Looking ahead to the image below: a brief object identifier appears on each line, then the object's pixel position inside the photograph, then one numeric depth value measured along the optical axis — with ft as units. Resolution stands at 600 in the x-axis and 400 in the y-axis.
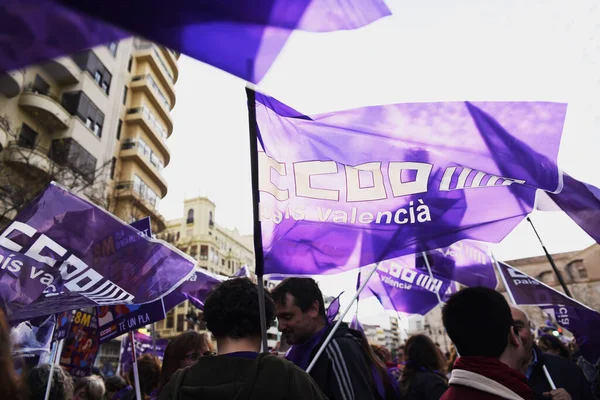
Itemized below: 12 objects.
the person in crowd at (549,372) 10.00
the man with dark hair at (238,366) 5.17
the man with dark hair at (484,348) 5.70
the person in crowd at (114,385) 18.59
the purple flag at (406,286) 20.86
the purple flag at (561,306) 16.05
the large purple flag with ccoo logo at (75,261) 9.92
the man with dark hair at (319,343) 7.89
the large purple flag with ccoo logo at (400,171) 10.11
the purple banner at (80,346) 17.01
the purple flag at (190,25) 3.51
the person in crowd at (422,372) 10.62
